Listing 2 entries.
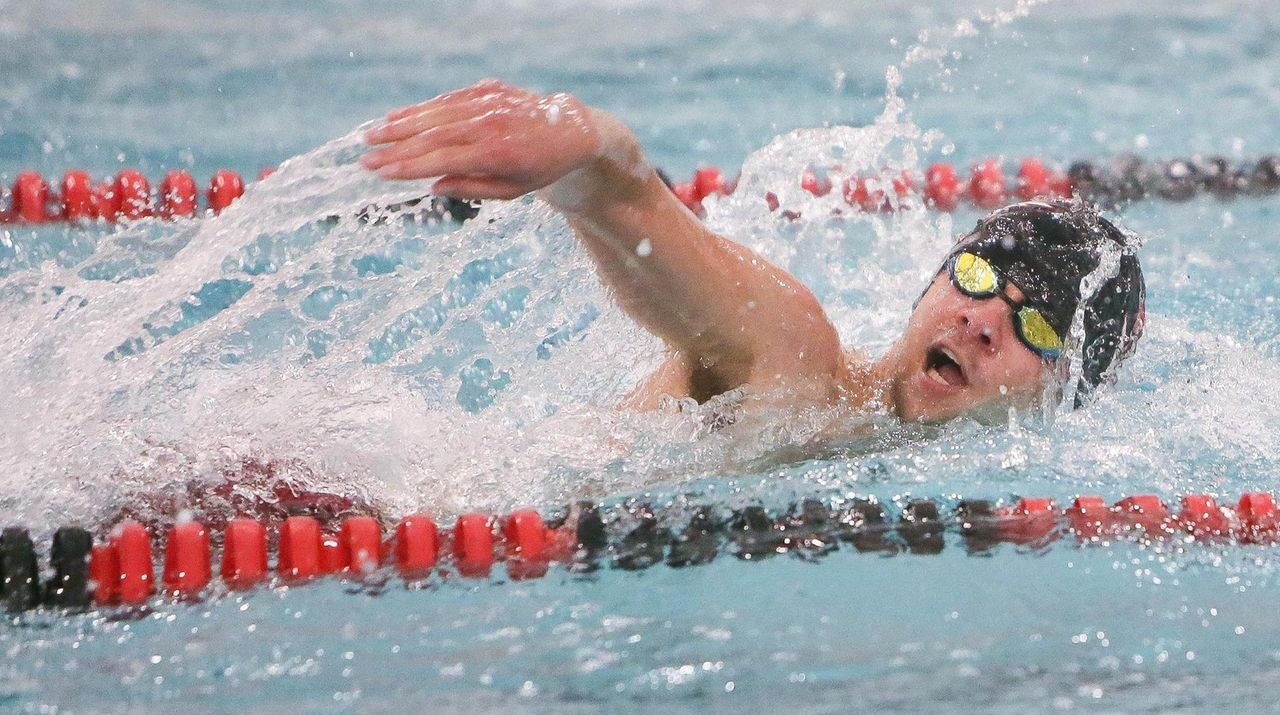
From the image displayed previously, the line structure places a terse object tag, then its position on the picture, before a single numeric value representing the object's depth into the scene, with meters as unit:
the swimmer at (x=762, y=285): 12.26
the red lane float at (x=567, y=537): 12.41
